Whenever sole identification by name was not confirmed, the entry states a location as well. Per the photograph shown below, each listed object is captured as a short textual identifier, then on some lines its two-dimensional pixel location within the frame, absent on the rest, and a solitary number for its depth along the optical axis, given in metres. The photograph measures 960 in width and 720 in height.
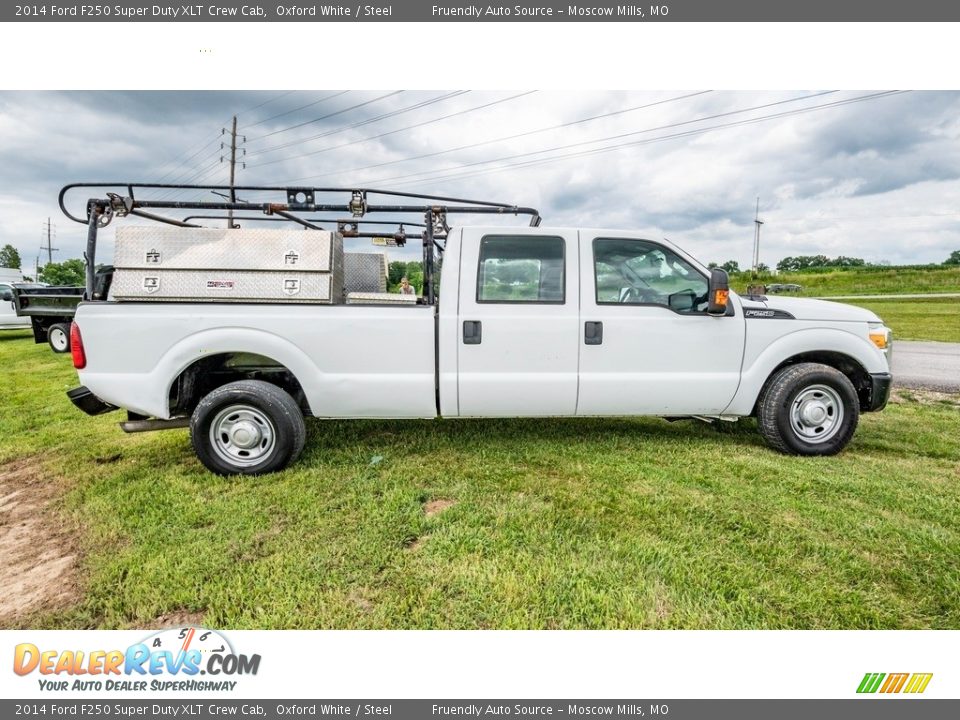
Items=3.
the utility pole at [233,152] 24.27
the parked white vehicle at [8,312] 12.79
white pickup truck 3.32
